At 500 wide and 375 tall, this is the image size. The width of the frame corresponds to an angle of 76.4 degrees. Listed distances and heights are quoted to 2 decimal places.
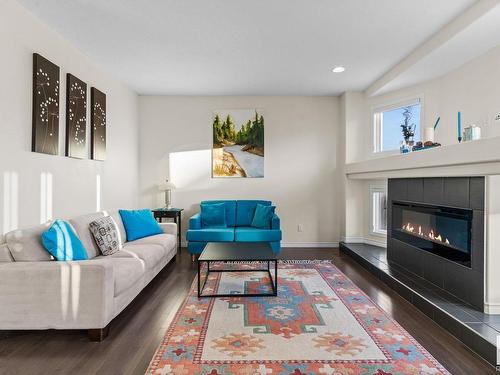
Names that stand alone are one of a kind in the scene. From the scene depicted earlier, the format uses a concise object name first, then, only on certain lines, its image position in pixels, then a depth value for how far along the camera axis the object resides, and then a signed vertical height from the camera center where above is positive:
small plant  4.43 +0.96
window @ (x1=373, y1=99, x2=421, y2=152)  4.54 +1.06
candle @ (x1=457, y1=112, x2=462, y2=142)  3.33 +0.72
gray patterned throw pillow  3.25 -0.48
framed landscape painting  5.54 +0.82
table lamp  5.21 +0.01
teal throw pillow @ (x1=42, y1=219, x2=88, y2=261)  2.50 -0.44
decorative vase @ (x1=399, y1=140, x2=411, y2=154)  3.95 +0.55
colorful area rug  1.96 -1.08
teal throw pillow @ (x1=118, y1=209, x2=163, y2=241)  4.02 -0.45
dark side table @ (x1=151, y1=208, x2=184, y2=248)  5.07 -0.38
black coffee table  3.07 -0.65
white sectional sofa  2.21 -0.73
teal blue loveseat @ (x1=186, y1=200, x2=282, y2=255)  4.52 -0.64
